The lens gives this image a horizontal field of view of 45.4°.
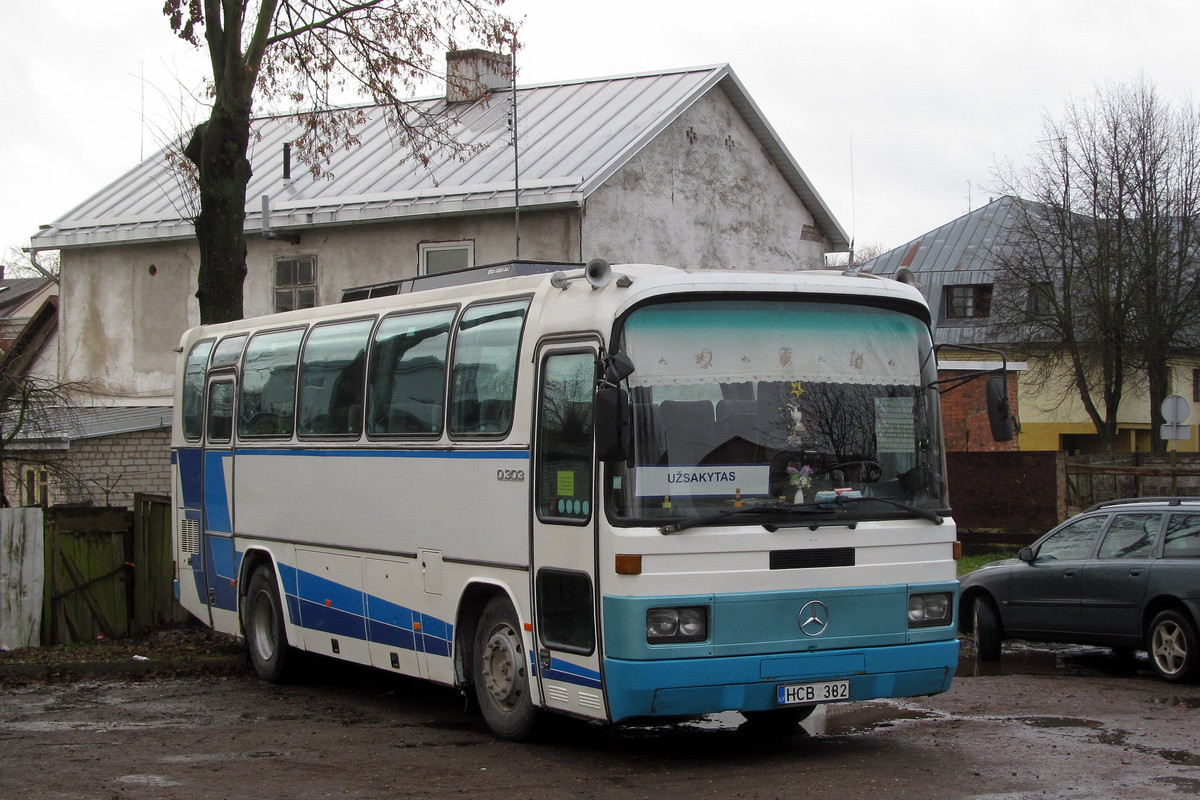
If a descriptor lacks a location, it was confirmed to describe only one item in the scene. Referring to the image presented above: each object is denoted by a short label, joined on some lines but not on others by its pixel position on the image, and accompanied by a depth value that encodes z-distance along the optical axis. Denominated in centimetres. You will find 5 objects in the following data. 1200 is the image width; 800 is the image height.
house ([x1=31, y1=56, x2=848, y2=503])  2562
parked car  1254
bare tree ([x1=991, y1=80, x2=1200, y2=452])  4312
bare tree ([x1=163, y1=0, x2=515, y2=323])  1562
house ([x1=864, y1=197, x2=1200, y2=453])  5262
